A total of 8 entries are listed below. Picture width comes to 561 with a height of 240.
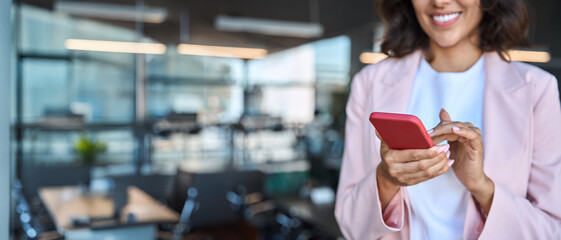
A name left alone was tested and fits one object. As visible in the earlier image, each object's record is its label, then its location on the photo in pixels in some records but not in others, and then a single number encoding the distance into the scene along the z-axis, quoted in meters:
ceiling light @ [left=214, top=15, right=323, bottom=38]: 7.36
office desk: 3.65
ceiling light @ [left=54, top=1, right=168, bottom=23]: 6.53
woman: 0.89
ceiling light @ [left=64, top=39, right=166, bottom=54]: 7.80
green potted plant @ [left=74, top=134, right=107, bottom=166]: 7.94
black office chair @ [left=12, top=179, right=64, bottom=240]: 3.88
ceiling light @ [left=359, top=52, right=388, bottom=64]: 4.84
